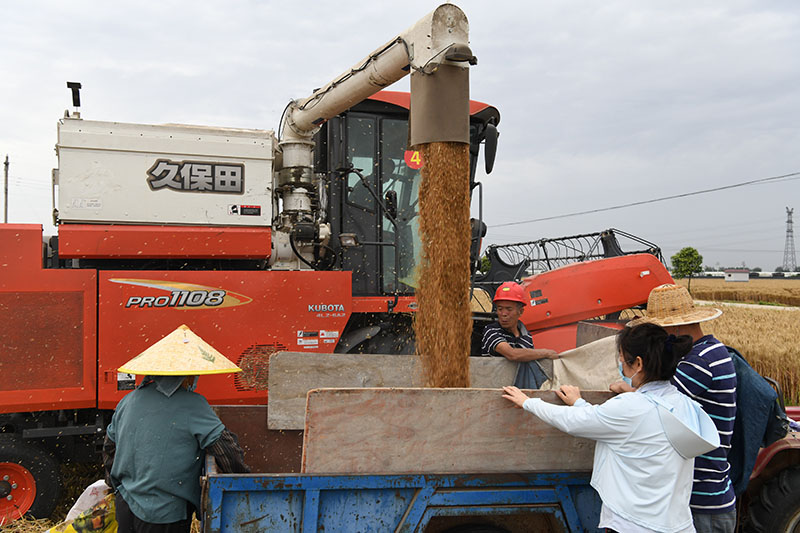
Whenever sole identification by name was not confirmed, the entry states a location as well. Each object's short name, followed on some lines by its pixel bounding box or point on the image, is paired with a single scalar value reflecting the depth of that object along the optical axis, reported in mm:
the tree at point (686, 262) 44719
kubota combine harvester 3973
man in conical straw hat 2566
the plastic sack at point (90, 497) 3066
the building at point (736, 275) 65962
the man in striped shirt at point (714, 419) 2518
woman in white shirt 2275
